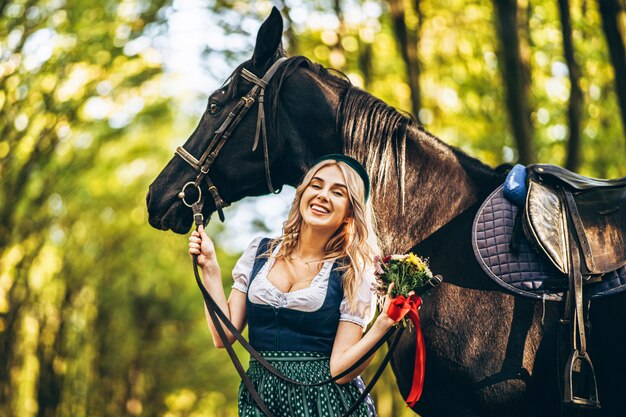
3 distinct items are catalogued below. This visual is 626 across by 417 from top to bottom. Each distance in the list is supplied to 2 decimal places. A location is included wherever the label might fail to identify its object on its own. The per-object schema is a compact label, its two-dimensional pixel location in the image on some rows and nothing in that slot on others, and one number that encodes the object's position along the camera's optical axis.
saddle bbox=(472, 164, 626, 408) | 3.50
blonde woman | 3.56
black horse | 3.59
